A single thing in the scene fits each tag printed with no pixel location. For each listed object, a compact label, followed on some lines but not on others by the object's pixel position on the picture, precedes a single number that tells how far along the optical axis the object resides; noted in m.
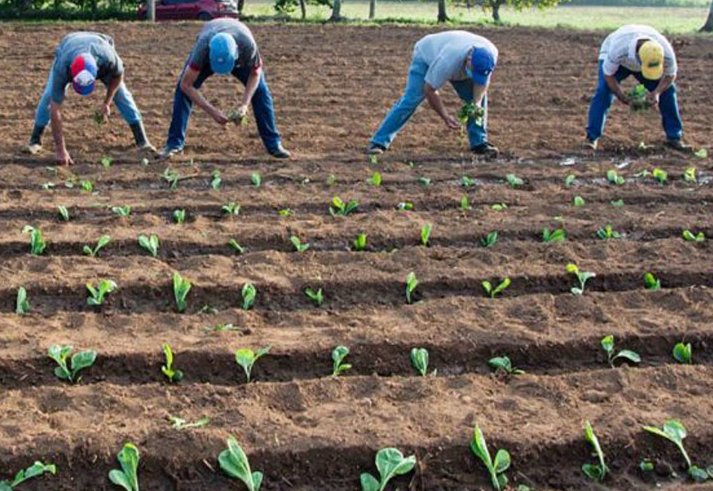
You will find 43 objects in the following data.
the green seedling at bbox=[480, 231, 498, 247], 6.68
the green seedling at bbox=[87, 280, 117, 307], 5.52
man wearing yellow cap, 9.30
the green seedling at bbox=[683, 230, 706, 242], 6.71
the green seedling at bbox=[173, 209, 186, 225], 7.10
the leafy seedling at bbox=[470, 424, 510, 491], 3.82
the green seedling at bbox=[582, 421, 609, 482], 3.91
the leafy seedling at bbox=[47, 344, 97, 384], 4.63
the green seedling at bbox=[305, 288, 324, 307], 5.63
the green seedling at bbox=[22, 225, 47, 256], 6.36
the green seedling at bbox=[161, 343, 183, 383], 4.61
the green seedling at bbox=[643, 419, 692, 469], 3.99
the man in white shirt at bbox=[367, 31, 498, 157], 8.87
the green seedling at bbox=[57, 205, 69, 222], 7.11
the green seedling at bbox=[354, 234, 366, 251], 6.54
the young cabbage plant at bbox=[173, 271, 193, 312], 5.50
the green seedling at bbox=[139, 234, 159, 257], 6.38
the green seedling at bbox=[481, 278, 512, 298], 5.73
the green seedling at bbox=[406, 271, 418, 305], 5.68
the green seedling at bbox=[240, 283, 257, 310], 5.51
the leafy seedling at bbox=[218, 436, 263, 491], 3.73
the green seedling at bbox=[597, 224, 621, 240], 6.86
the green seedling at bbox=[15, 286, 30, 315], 5.41
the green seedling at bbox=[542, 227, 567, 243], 6.72
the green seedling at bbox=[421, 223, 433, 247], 6.66
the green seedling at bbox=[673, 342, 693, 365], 4.91
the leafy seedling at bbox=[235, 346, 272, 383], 4.59
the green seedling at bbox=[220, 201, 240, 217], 7.33
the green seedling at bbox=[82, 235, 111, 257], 6.36
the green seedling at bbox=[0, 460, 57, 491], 3.68
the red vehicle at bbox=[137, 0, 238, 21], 25.95
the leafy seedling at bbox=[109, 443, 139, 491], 3.71
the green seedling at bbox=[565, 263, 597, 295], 5.75
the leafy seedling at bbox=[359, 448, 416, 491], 3.75
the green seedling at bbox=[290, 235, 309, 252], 6.48
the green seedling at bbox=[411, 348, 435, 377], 4.73
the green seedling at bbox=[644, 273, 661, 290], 5.85
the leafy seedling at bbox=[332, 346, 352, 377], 4.70
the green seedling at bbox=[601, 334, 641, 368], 4.86
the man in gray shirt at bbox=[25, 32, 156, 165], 8.02
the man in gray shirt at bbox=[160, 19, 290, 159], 8.20
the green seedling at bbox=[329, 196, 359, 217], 7.40
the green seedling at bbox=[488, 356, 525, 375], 4.75
